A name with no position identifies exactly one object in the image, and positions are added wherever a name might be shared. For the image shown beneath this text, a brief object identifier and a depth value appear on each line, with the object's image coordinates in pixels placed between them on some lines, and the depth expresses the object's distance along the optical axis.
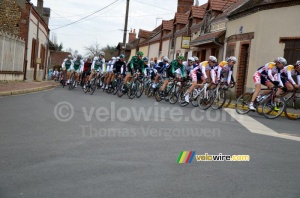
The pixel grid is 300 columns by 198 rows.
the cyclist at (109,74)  21.47
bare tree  103.69
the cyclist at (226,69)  14.70
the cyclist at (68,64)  25.78
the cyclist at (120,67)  19.72
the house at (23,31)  25.35
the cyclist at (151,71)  23.39
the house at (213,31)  28.17
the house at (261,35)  20.19
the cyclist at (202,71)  15.15
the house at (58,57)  99.50
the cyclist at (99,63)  21.61
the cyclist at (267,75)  13.48
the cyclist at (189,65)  17.86
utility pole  37.06
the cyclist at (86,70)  22.03
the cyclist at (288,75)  13.79
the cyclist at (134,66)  18.78
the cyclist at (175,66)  17.27
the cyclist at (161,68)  19.53
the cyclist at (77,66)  23.31
